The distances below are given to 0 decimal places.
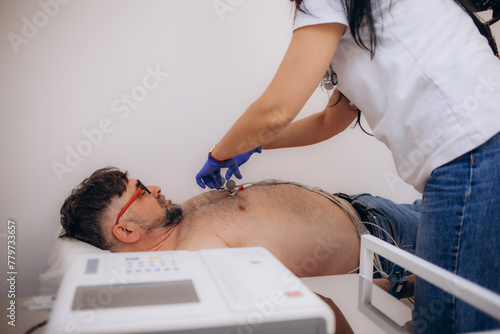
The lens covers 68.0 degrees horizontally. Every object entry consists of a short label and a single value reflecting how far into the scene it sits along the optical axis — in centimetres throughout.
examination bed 62
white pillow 109
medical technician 84
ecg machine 55
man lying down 140
